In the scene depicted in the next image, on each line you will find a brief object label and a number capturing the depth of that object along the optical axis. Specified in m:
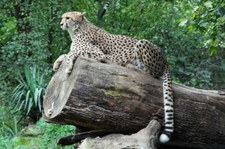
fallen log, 8.62
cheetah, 9.21
